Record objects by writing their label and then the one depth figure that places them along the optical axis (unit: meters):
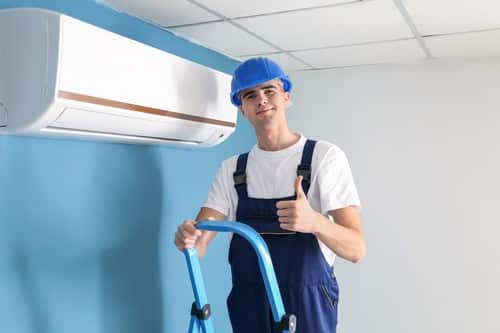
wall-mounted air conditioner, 1.56
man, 1.95
